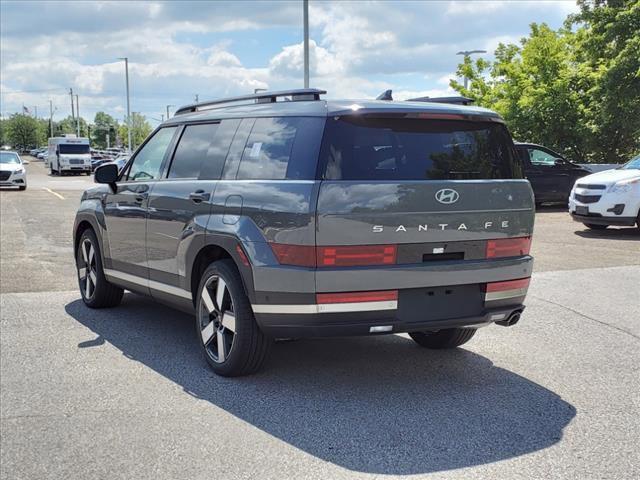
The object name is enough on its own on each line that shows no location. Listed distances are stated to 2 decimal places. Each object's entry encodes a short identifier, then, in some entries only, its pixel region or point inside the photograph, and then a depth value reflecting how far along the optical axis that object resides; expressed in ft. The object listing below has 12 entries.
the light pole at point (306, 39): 80.07
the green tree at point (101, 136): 560.20
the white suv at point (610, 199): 45.14
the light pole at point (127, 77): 221.05
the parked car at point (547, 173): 63.52
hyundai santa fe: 14.55
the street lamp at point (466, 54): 122.93
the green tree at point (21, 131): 510.99
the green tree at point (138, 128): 490.98
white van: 158.30
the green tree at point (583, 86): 74.95
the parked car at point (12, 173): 97.35
